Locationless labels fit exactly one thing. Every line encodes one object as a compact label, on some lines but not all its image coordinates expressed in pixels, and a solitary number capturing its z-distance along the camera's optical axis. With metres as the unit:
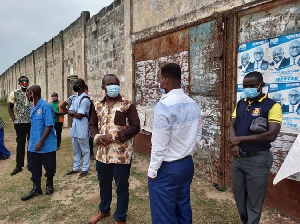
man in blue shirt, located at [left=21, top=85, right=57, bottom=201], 3.61
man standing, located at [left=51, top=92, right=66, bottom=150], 6.59
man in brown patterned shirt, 2.74
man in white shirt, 1.96
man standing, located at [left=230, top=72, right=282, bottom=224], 2.37
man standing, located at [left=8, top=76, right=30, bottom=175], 4.82
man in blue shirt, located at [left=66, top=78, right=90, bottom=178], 4.50
